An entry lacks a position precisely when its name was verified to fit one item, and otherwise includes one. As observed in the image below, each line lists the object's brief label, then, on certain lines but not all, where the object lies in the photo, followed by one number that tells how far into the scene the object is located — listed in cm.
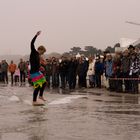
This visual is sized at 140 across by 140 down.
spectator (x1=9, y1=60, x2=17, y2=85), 3660
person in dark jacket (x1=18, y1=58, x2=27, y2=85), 3603
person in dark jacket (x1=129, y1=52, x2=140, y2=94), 1927
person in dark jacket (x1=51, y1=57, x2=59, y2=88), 2858
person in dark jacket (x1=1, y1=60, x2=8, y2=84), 3753
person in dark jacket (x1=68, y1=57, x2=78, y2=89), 2598
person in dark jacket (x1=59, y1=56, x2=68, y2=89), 2648
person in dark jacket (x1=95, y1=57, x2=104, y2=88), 2392
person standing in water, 1330
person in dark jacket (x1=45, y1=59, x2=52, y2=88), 2928
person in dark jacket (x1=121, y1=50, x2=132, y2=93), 1978
